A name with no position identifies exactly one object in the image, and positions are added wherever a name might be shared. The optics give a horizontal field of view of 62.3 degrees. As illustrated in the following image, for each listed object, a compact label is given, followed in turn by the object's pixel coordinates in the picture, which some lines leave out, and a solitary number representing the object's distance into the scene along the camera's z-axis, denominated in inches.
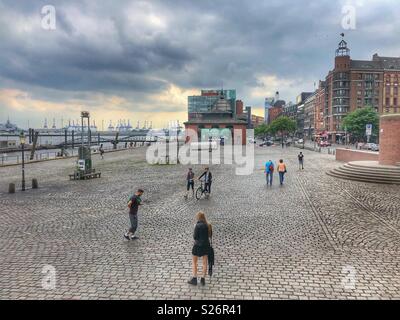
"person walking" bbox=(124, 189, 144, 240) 387.5
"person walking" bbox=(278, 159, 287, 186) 799.8
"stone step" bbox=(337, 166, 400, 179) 831.9
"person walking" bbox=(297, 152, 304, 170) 1125.7
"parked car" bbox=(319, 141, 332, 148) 3004.4
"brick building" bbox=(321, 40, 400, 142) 3998.5
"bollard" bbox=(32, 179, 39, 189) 796.6
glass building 7317.9
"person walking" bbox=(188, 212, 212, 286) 270.4
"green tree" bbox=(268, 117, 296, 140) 4143.7
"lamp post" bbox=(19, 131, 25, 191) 917.4
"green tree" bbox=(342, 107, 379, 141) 3102.9
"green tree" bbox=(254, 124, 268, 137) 5432.1
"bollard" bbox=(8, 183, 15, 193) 732.0
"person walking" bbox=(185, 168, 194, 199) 671.0
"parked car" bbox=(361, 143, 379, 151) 2210.6
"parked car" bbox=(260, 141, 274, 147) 3342.3
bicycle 660.1
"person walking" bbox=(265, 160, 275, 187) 793.6
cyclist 661.9
